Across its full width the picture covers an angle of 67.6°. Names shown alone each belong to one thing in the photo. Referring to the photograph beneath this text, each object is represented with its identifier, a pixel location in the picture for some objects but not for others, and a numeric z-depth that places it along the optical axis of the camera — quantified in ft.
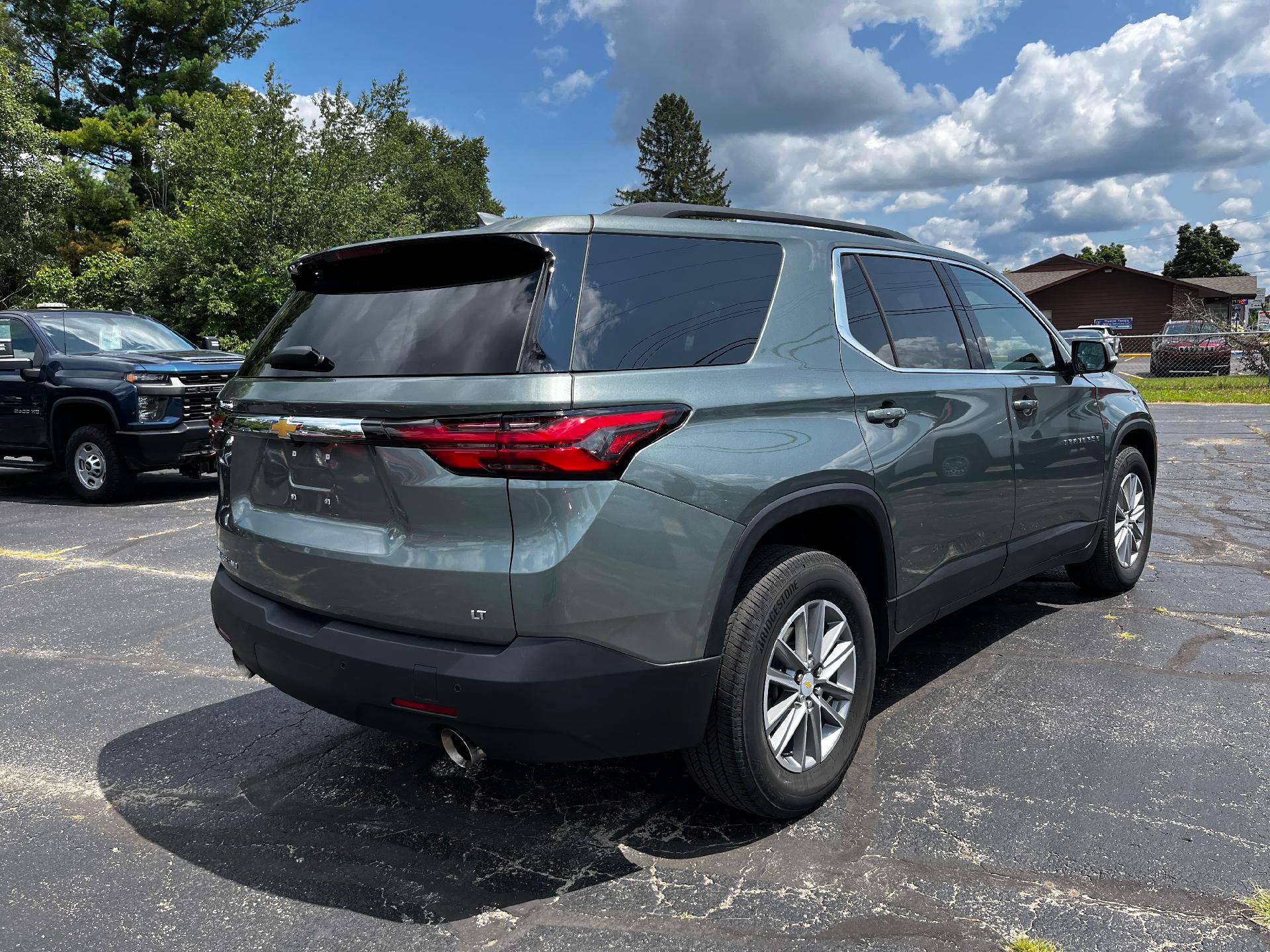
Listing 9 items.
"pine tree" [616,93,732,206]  218.38
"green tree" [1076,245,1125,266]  321.52
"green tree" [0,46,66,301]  83.71
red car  87.86
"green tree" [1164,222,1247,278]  311.88
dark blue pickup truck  29.66
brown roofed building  177.37
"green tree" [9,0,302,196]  110.22
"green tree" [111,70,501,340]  61.36
